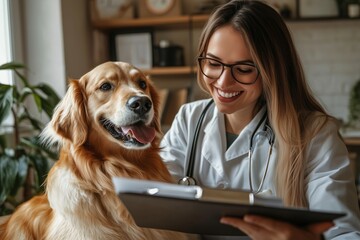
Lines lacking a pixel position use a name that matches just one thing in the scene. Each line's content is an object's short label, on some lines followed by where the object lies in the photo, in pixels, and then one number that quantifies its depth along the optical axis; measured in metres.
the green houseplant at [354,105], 3.19
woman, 1.24
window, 2.58
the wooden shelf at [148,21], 3.16
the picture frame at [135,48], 3.28
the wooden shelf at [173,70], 3.21
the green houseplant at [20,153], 1.83
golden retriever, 1.22
